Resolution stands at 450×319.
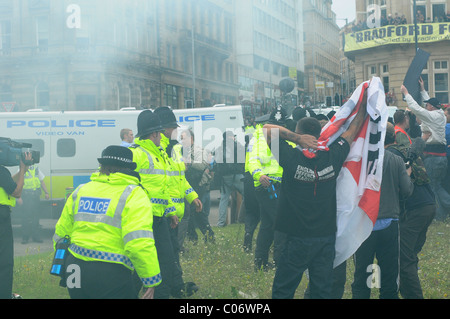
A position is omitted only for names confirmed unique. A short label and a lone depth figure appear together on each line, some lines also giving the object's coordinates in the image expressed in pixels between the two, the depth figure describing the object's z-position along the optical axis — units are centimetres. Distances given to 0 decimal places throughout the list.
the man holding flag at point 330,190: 446
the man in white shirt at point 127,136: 1034
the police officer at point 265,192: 692
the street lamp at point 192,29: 3271
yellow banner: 3228
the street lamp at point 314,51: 5244
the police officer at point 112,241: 379
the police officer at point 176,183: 596
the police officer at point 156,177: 536
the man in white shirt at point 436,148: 859
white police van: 1262
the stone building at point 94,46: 2286
